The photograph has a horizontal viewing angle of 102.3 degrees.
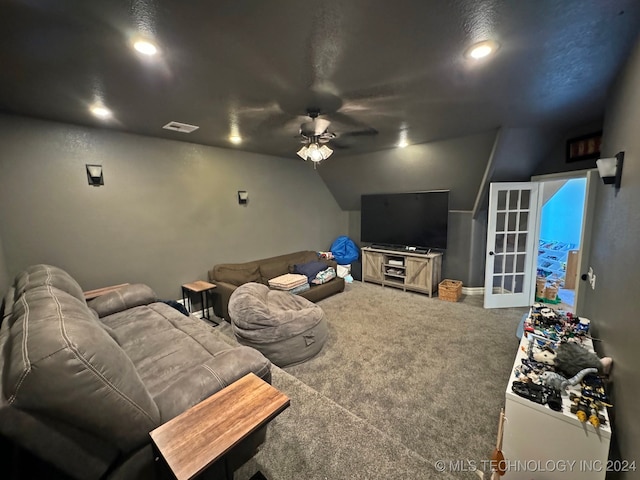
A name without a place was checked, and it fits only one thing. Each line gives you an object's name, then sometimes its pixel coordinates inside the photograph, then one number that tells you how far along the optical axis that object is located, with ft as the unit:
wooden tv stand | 14.96
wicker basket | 14.15
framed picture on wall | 9.68
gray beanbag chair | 8.39
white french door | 12.67
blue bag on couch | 18.33
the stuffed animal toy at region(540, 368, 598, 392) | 4.57
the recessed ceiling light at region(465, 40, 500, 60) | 4.86
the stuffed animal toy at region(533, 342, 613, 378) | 4.88
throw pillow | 14.51
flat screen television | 14.62
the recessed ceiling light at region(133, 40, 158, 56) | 4.64
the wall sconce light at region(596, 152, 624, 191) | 5.36
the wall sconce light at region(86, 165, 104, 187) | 9.27
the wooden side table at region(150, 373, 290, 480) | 3.18
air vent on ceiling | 9.20
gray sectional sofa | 2.86
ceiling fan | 8.54
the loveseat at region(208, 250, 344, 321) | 11.87
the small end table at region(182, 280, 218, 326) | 11.40
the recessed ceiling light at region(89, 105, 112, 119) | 7.57
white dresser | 3.91
